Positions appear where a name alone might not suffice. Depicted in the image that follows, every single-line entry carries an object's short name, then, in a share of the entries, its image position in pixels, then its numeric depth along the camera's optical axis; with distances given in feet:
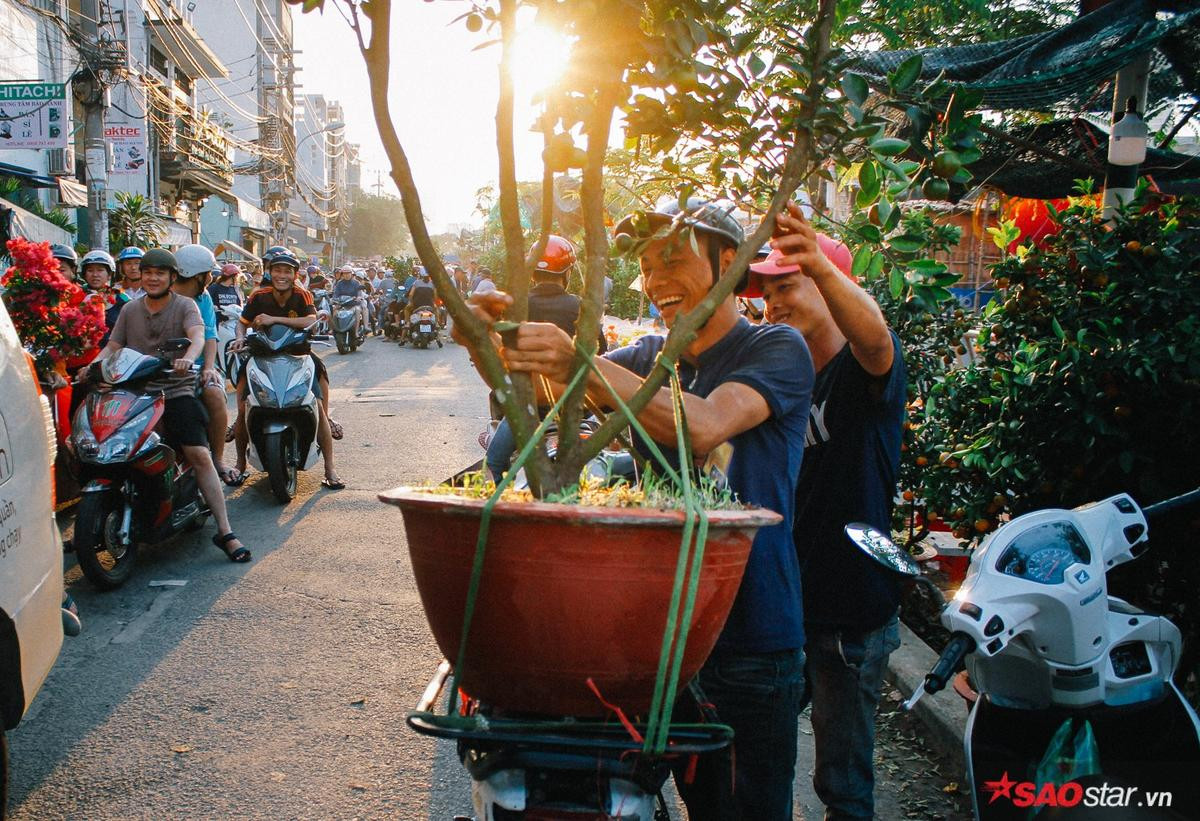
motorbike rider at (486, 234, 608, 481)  18.43
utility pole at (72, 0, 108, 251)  45.78
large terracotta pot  4.18
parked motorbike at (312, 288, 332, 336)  62.13
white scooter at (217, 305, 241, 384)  35.05
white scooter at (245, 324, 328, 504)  22.00
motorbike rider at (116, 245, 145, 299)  28.84
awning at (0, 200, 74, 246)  44.50
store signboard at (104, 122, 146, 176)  57.72
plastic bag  6.48
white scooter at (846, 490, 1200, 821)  6.23
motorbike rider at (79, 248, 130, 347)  26.77
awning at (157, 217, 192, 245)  97.67
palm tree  62.95
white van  8.61
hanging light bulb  19.01
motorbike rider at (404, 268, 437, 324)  66.18
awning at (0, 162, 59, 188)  47.70
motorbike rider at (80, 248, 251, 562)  18.24
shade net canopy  16.05
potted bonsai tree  4.24
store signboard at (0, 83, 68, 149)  42.22
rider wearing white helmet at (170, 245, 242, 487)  19.82
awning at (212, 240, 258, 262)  91.84
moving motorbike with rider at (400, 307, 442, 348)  66.18
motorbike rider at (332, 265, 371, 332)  63.10
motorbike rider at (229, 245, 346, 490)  23.94
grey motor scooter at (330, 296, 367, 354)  59.52
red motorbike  16.06
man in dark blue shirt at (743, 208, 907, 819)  7.64
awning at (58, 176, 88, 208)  64.69
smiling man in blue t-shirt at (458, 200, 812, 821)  6.25
